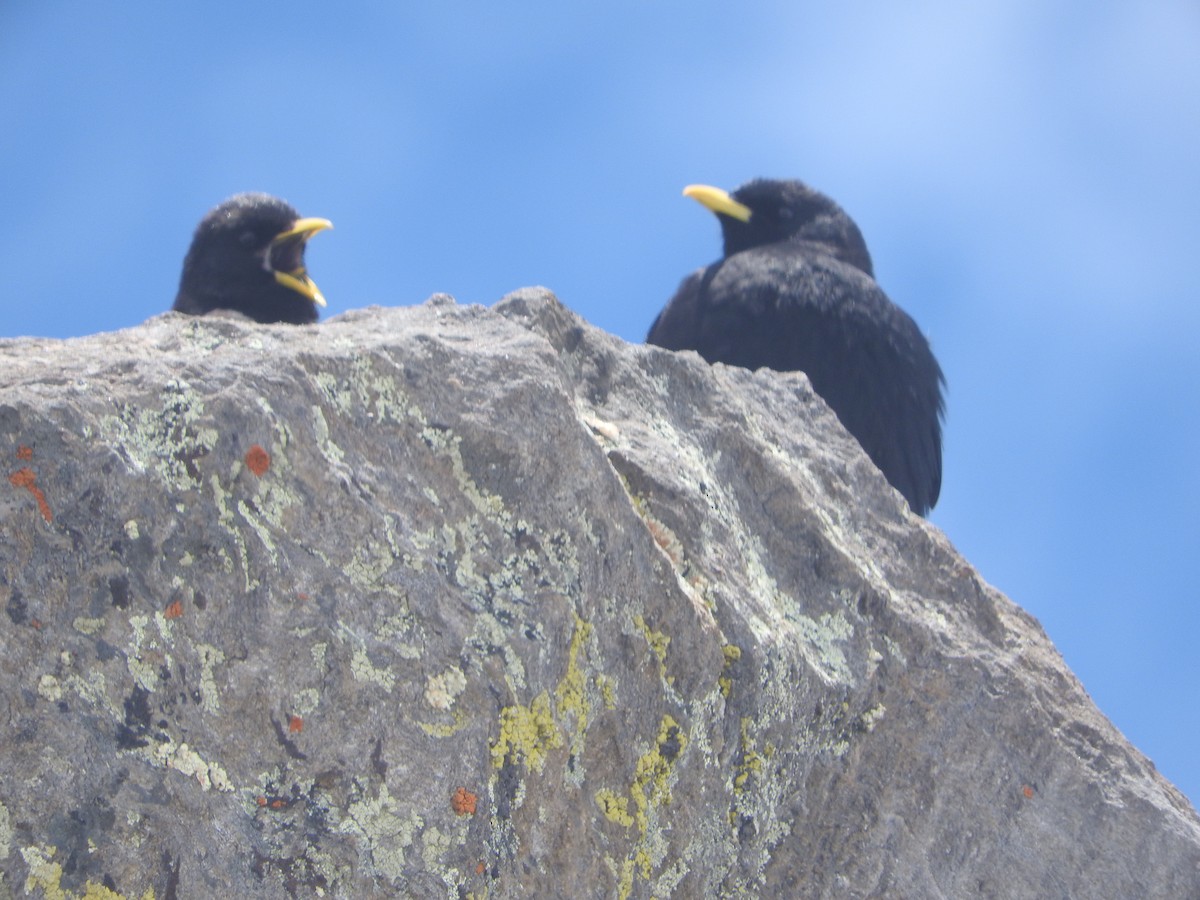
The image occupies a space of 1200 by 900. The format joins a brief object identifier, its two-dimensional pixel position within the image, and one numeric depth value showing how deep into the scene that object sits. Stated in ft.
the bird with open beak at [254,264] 46.06
